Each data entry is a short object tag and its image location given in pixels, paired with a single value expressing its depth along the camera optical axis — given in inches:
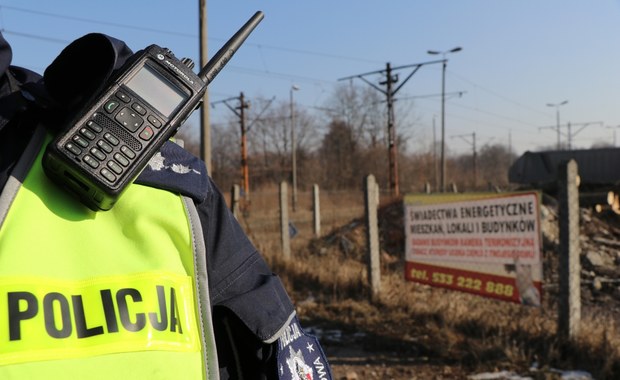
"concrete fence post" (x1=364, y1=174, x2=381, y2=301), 277.0
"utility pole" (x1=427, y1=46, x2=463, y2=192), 1296.8
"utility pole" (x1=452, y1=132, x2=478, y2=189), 2202.5
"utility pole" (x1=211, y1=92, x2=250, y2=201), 1330.0
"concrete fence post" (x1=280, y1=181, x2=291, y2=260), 390.9
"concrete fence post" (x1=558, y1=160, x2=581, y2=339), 186.1
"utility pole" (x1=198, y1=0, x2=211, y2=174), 466.9
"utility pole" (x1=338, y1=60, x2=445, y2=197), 1180.5
